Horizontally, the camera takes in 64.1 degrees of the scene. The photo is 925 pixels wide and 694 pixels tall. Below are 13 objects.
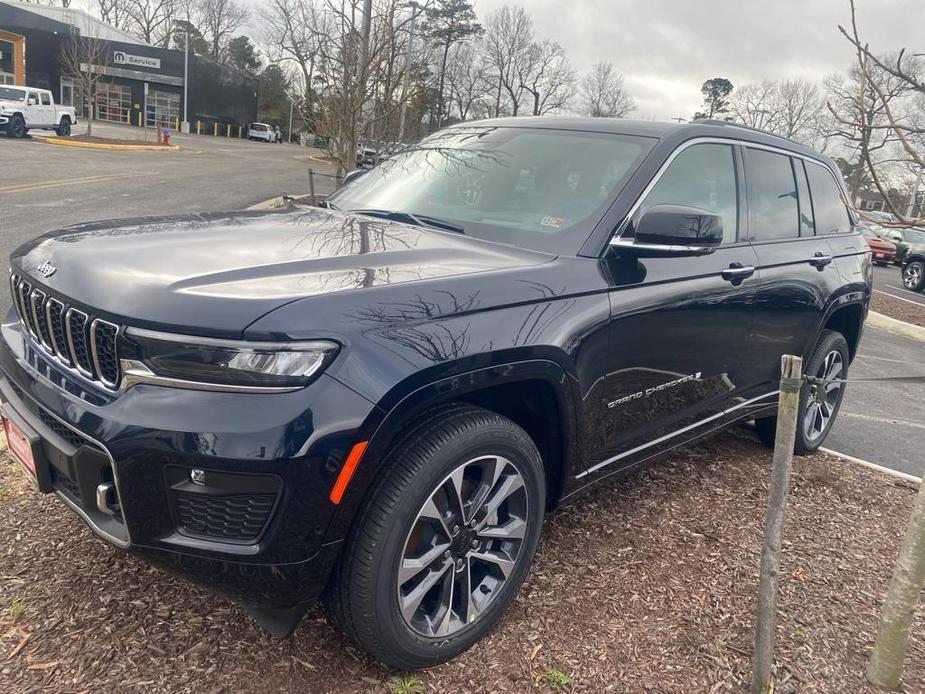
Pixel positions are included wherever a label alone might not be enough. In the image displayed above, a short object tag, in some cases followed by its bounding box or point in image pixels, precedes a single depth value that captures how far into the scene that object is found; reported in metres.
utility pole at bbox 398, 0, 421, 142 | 11.08
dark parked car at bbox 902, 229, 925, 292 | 19.09
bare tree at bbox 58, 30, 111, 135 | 36.74
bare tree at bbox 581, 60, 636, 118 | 54.17
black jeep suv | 1.90
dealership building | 51.66
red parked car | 25.11
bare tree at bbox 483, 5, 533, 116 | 57.41
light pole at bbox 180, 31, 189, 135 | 55.32
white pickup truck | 28.30
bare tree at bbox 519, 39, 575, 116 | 56.75
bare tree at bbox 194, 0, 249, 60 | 79.75
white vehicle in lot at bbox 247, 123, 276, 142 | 62.39
